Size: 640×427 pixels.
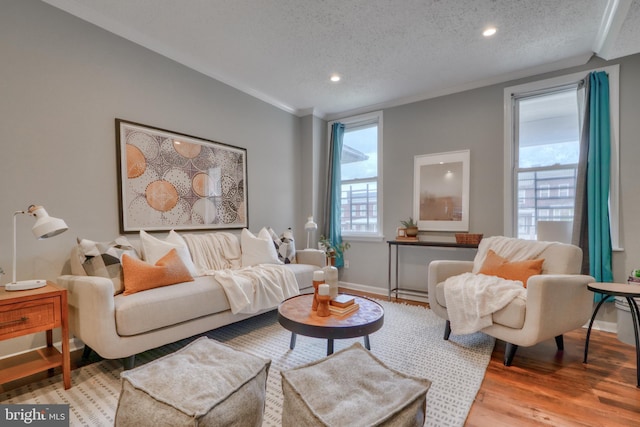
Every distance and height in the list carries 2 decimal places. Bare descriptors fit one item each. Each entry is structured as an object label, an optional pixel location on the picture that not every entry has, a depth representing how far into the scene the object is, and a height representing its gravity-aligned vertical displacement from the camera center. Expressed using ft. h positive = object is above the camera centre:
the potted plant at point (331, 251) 7.77 -1.40
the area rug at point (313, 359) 5.25 -3.63
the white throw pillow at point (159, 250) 7.85 -1.15
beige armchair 6.34 -2.23
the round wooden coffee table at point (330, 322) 5.64 -2.32
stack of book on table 6.39 -2.18
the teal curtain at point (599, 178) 9.00 +0.89
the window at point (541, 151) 10.05 +1.99
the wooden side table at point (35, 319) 5.22 -2.07
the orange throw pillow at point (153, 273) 6.93 -1.61
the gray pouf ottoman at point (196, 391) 3.31 -2.23
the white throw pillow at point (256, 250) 10.23 -1.53
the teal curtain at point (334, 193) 14.37 +0.68
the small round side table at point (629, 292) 5.99 -1.78
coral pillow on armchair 7.66 -1.64
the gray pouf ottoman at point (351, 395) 3.19 -2.24
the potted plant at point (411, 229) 12.10 -0.90
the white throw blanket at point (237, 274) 7.95 -1.99
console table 10.71 -1.51
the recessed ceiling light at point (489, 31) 8.16 +4.90
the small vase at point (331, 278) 6.84 -1.65
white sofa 5.83 -2.31
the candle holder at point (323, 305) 6.22 -2.08
